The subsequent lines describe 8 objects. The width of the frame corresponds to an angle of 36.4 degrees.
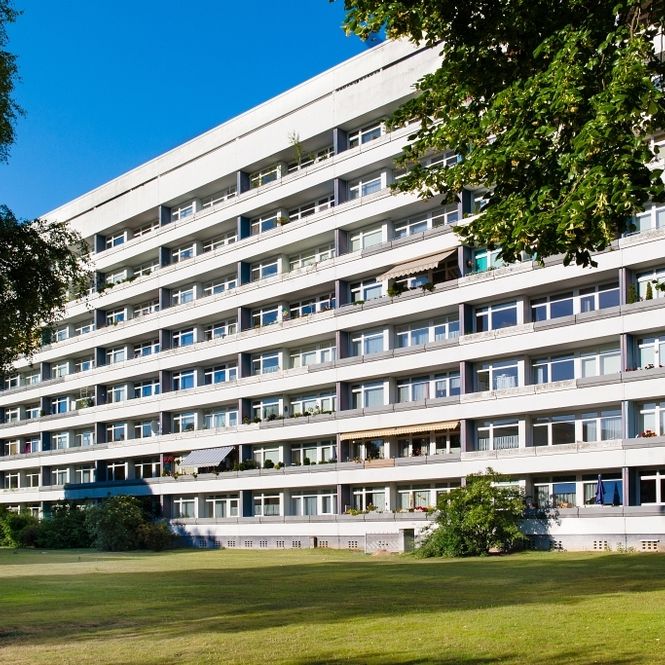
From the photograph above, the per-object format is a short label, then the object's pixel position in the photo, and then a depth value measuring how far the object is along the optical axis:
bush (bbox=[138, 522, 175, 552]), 63.19
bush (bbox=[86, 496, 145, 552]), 61.53
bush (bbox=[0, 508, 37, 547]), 76.94
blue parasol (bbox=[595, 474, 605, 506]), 47.91
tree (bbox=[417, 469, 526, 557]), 45.56
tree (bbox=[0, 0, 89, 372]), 26.80
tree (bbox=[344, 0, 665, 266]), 15.33
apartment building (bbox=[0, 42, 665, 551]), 48.44
